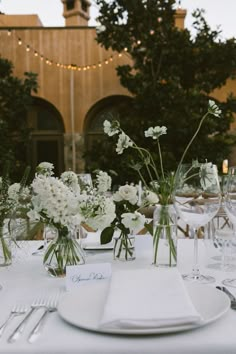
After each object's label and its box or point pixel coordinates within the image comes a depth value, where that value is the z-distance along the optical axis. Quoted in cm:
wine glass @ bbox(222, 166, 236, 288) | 123
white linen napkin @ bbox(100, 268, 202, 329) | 83
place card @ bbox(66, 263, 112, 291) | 112
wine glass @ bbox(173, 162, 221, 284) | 123
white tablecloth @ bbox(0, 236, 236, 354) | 80
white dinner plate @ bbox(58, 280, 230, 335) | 83
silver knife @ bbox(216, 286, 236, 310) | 98
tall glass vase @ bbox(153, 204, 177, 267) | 134
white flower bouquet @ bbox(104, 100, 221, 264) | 134
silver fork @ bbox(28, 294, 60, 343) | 84
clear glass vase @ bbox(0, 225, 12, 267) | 139
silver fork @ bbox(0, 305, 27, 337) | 88
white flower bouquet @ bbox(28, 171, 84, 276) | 118
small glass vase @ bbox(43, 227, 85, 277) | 127
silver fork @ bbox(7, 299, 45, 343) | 83
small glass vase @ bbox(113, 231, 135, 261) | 146
